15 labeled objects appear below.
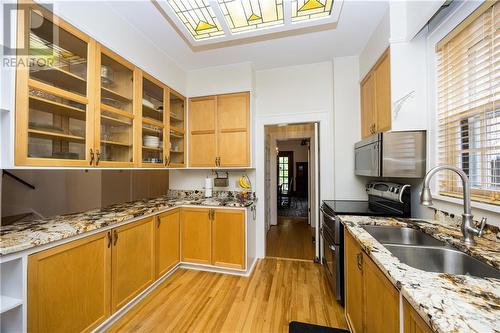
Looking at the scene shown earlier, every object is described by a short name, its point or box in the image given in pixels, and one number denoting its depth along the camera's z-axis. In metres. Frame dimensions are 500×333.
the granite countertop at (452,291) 0.57
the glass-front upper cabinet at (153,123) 2.24
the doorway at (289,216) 3.22
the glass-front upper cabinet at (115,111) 1.74
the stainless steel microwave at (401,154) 1.67
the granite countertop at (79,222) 1.15
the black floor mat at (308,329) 1.56
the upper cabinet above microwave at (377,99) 1.80
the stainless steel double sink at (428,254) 1.00
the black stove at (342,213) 1.74
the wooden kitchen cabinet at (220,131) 2.71
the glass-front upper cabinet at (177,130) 2.71
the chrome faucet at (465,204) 1.07
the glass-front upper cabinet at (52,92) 1.23
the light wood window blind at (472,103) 1.15
